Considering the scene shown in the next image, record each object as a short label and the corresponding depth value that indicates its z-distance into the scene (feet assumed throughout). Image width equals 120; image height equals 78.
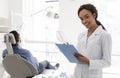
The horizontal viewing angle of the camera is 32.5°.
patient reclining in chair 7.83
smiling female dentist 4.92
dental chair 6.98
